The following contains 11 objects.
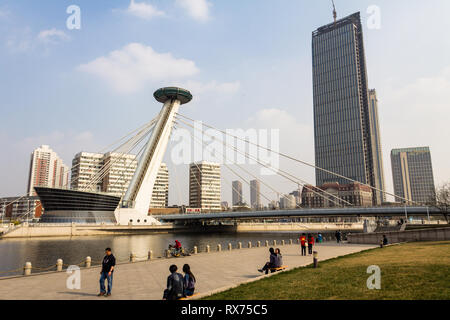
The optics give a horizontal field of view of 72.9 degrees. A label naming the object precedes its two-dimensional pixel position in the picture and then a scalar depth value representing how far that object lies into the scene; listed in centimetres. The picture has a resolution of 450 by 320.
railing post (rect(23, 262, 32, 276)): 1609
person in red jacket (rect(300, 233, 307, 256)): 2416
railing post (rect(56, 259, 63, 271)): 1780
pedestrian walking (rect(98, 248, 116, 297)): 1148
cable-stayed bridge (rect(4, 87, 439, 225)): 7375
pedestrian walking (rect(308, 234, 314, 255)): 2494
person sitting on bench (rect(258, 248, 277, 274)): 1543
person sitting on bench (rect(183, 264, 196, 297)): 993
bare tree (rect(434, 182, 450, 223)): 4636
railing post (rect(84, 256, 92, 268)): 1908
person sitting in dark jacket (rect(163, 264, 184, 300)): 927
